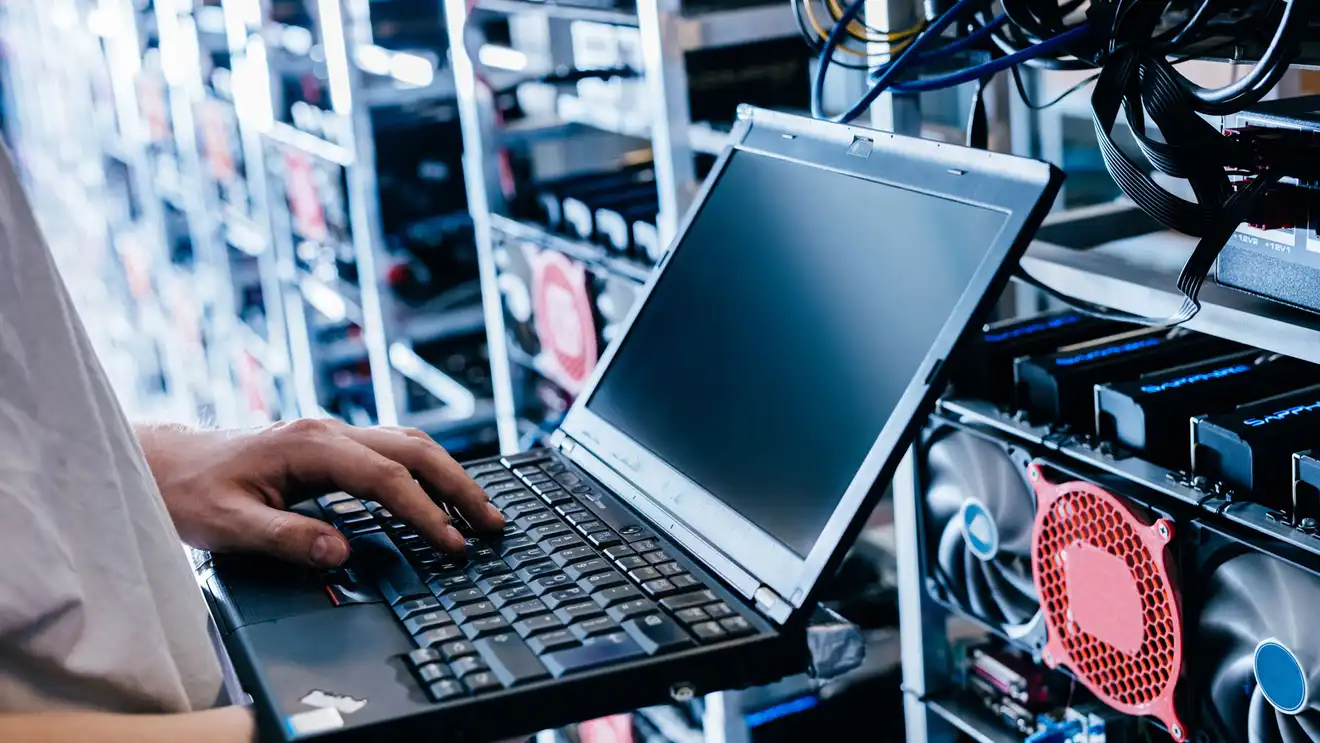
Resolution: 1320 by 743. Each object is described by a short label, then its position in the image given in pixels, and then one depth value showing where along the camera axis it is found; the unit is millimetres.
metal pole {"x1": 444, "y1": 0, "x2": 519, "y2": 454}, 1834
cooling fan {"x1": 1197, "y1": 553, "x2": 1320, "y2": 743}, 709
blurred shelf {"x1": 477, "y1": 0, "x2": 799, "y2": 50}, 1365
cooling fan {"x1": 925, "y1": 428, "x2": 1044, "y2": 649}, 931
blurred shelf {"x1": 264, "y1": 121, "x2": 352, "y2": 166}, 2367
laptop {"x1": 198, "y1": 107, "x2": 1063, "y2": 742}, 672
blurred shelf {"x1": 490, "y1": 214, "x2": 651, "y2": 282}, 1479
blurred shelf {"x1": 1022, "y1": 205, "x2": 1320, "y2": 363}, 732
